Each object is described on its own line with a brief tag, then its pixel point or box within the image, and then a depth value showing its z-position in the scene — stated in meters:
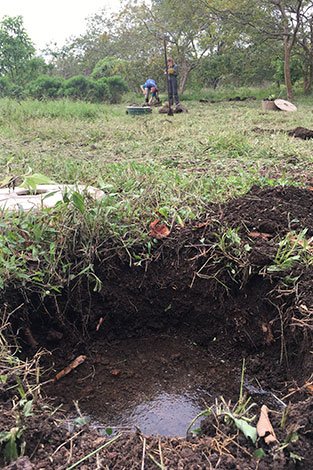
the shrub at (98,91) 15.90
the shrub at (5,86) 15.66
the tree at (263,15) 13.51
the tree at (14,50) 15.76
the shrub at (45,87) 15.20
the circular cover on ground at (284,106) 10.89
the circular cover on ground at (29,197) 2.54
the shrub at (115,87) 16.50
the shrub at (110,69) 19.56
